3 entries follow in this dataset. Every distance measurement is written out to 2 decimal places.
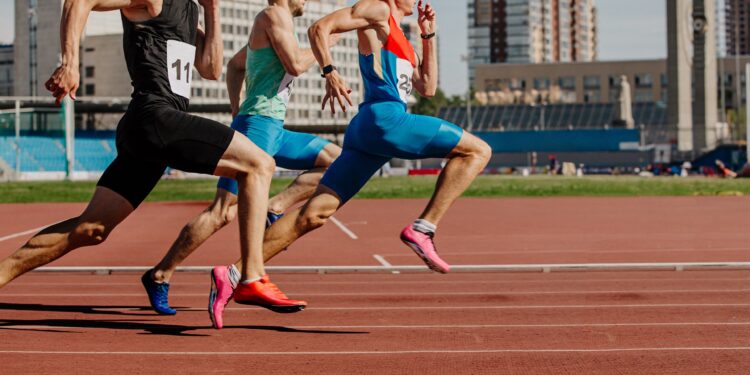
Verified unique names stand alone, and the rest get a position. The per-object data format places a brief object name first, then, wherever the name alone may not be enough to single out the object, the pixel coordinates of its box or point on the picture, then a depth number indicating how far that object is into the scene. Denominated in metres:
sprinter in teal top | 7.28
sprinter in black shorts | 6.16
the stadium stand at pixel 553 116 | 135.12
